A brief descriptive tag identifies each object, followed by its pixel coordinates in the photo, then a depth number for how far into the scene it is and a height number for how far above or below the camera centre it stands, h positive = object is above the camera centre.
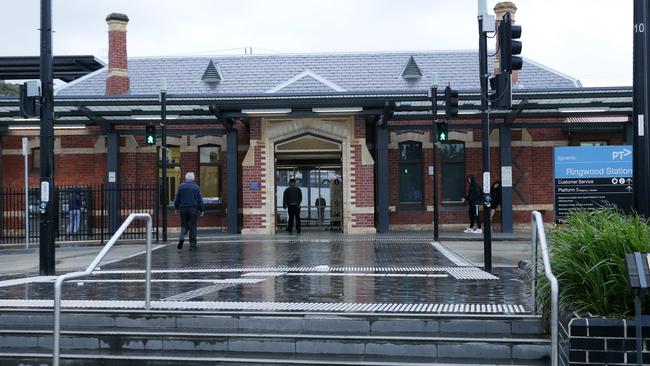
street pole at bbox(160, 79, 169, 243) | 18.41 +1.29
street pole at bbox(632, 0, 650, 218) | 7.23 +0.85
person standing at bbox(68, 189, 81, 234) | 20.19 -0.58
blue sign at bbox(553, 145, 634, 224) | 13.65 +0.20
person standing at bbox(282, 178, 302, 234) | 21.61 -0.39
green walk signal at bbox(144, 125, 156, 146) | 19.24 +1.63
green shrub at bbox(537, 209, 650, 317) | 5.73 -0.70
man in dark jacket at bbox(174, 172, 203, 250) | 15.20 -0.27
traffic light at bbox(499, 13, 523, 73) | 10.13 +2.17
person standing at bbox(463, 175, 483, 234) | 20.86 -0.45
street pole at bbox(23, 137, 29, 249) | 18.05 -0.29
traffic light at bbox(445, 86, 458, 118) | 17.00 +2.16
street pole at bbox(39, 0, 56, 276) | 11.24 +0.70
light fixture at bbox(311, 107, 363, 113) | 20.65 +2.47
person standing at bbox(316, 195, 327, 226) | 25.41 -0.70
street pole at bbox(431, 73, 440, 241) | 18.11 +1.37
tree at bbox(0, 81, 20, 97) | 51.36 +8.28
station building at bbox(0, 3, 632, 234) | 20.83 +1.88
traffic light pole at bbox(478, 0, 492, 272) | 10.74 +1.13
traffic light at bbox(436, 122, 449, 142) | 18.38 +1.55
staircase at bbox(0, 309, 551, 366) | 6.35 -1.51
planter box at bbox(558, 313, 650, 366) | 5.45 -1.27
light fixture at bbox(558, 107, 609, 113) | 21.45 +2.49
